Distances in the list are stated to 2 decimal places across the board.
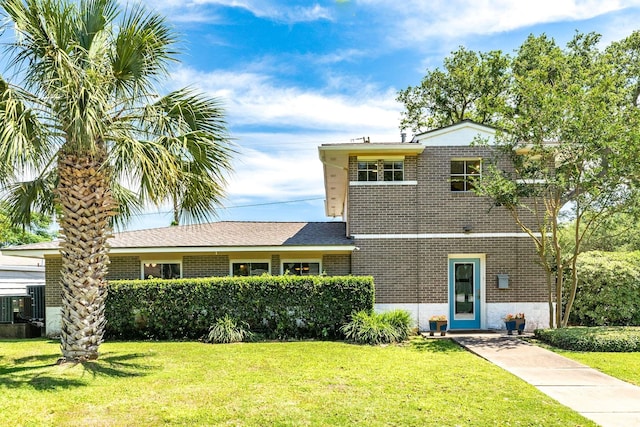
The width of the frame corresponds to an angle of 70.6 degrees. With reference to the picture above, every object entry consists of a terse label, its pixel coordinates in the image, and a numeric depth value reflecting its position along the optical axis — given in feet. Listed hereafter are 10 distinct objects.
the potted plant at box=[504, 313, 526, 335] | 42.93
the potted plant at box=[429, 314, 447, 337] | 43.21
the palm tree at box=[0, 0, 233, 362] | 24.95
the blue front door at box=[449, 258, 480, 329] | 46.83
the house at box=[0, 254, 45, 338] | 47.34
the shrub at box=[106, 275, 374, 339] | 41.01
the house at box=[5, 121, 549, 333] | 45.75
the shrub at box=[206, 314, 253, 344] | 39.70
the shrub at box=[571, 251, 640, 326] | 44.96
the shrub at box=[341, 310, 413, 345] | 38.40
